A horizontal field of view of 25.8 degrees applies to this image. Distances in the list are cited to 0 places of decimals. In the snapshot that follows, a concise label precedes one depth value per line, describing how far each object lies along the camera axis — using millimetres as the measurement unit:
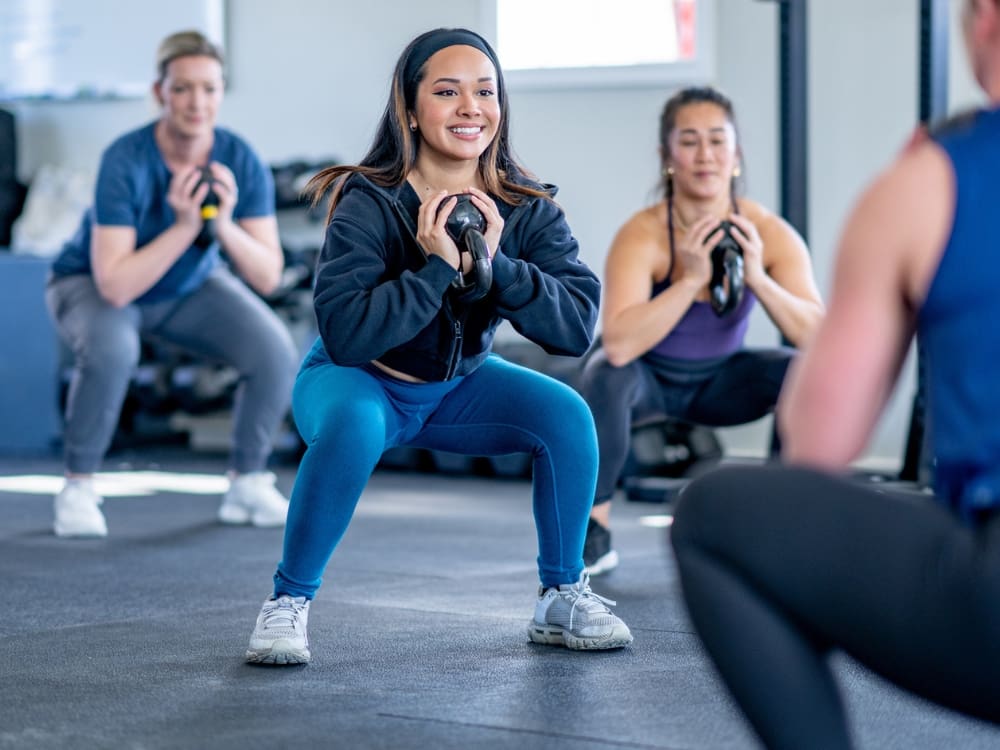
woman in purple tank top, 4232
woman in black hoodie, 3380
